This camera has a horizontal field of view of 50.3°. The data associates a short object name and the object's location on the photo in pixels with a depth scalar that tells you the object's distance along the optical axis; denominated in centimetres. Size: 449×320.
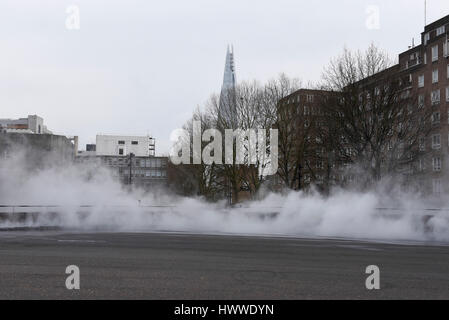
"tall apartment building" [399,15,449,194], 5997
